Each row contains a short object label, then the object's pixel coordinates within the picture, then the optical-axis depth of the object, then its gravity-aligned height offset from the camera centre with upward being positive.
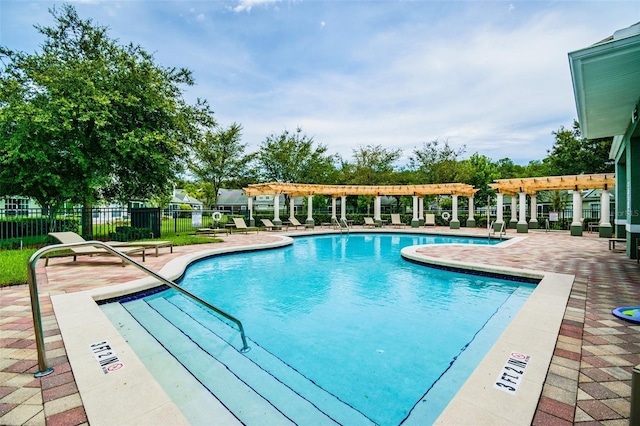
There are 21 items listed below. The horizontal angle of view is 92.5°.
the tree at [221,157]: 26.86 +4.82
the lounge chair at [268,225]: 19.66 -0.91
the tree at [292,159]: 30.34 +5.17
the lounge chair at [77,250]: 7.67 -0.95
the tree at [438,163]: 30.19 +4.91
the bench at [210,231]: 15.62 -1.05
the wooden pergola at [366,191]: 21.09 +1.42
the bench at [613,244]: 9.88 -1.27
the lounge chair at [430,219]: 23.38 -0.67
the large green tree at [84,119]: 10.42 +3.43
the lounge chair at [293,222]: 20.92 -0.77
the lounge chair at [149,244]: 8.20 -0.90
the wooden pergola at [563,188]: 15.45 +1.25
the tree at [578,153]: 22.55 +4.26
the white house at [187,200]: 48.97 +1.85
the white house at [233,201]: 50.19 +1.64
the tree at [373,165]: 30.54 +4.73
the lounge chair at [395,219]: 22.14 -0.63
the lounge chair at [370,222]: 22.22 -0.85
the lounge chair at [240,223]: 18.20 -0.73
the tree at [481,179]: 32.30 +3.32
